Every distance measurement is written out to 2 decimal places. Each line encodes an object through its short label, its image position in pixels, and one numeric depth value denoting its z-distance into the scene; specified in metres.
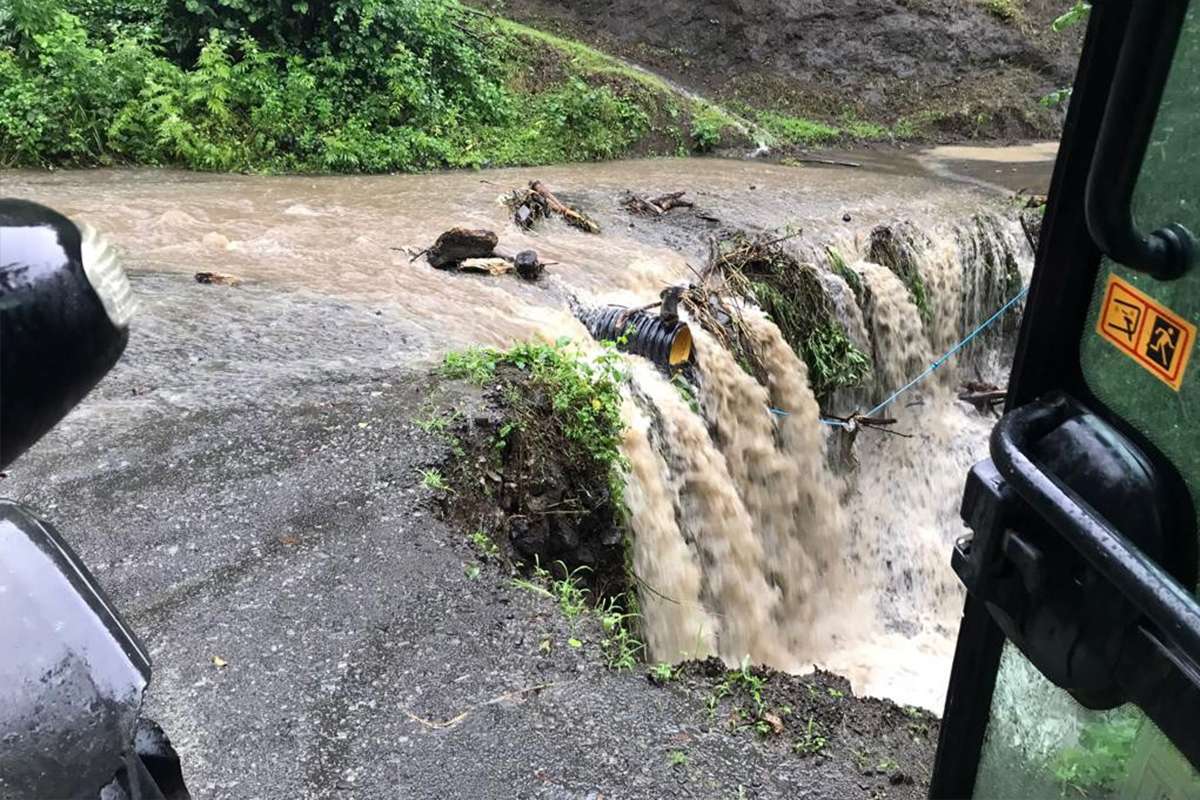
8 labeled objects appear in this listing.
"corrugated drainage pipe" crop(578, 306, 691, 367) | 6.11
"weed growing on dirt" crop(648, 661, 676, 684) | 3.42
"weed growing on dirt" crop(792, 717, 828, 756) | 3.21
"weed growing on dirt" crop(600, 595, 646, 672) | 3.43
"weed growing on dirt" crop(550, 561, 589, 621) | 3.67
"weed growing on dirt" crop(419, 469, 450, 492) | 4.19
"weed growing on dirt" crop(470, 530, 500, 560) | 3.90
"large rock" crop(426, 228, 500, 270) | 7.24
